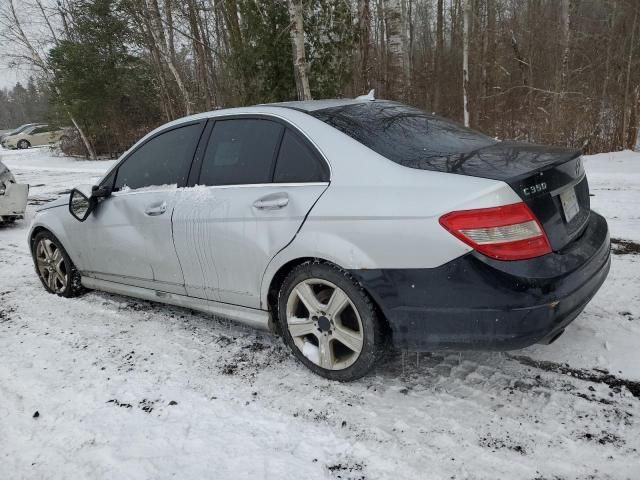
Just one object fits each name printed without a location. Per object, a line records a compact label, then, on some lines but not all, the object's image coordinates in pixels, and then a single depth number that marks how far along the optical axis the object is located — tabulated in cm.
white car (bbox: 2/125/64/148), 3356
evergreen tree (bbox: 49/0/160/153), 1958
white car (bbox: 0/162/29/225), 783
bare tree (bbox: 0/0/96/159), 2392
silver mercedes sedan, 222
